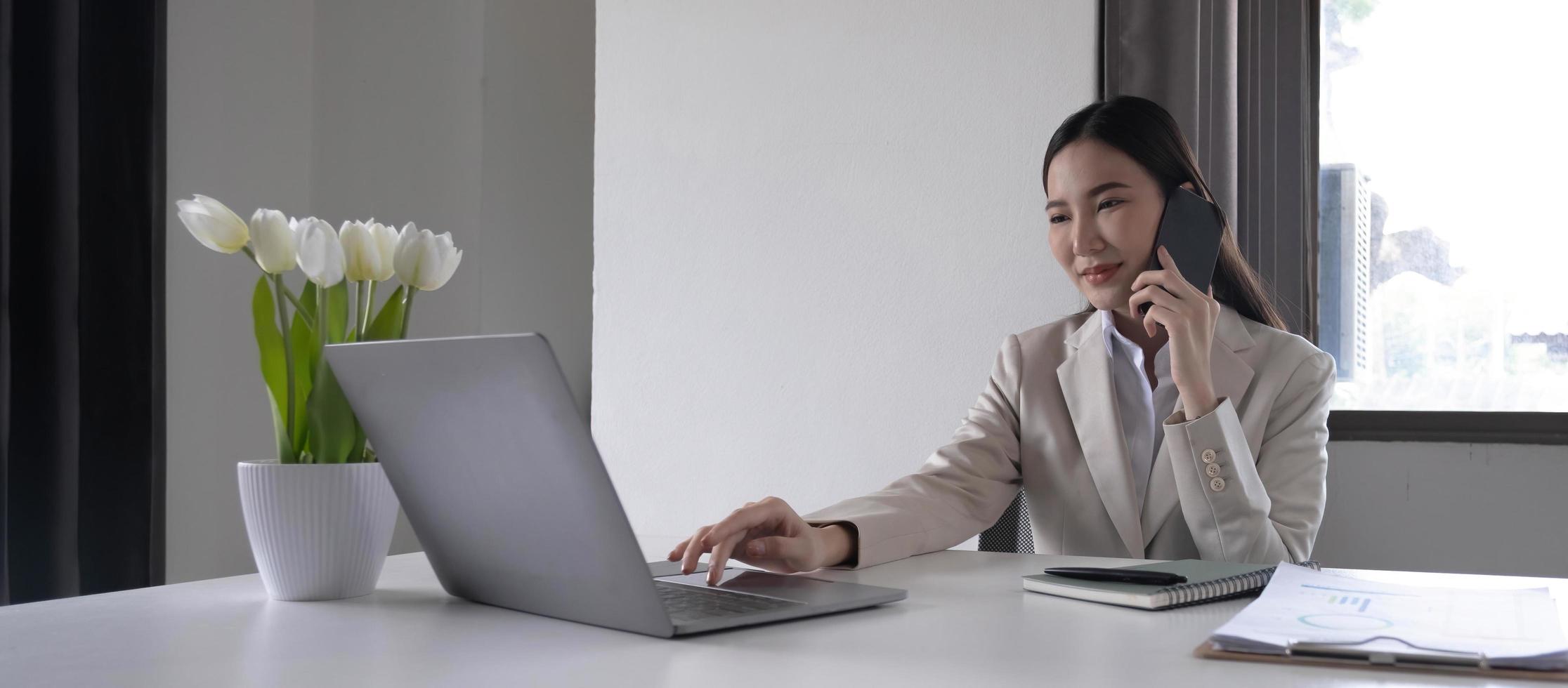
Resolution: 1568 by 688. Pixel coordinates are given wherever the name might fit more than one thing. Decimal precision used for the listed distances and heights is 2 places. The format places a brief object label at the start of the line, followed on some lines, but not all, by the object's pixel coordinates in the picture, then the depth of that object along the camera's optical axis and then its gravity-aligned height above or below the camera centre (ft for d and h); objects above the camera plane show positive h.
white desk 2.19 -0.63
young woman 4.56 -0.25
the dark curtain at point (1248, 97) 6.55 +1.50
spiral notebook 2.90 -0.61
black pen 2.99 -0.59
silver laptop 2.42 -0.33
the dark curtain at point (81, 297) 8.23 +0.40
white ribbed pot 3.05 -0.46
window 6.93 +0.91
